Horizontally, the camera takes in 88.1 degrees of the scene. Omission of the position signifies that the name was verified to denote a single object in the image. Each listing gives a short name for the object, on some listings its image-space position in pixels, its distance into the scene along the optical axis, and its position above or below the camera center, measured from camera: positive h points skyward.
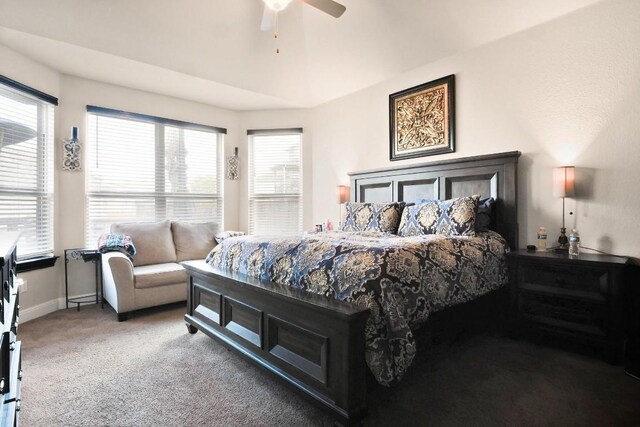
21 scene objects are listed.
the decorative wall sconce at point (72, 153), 3.70 +0.67
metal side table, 3.48 -0.63
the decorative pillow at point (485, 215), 2.98 -0.04
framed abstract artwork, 3.58 +1.05
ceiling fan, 2.51 +1.63
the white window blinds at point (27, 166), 3.17 +0.47
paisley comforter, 1.61 -0.37
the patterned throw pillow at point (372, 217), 3.27 -0.06
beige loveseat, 3.19 -0.56
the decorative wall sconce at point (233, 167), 5.14 +0.70
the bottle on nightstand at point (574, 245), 2.53 -0.26
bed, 1.56 -0.51
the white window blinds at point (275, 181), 5.19 +0.48
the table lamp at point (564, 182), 2.66 +0.23
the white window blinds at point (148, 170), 4.00 +0.56
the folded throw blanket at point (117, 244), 3.44 -0.34
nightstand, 2.22 -0.64
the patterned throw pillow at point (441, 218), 2.74 -0.06
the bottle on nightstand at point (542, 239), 2.77 -0.24
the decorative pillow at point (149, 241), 3.82 -0.35
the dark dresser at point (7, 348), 0.97 -0.45
